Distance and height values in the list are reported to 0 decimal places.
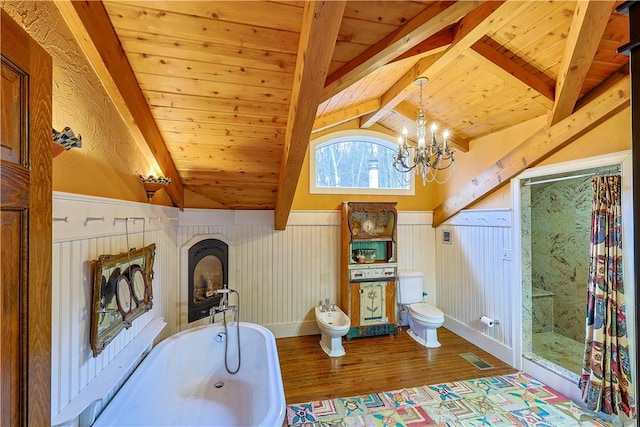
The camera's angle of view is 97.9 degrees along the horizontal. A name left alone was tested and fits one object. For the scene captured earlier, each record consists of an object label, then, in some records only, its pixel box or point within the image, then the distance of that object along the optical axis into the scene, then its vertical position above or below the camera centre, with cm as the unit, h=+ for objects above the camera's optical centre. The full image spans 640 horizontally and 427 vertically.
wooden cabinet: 354 -85
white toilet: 335 -121
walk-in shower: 326 -66
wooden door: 65 -4
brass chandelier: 239 +56
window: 389 +72
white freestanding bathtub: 171 -133
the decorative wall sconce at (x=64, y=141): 108 +29
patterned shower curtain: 200 -76
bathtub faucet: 282 -94
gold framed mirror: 151 -49
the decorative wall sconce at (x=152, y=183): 217 +25
